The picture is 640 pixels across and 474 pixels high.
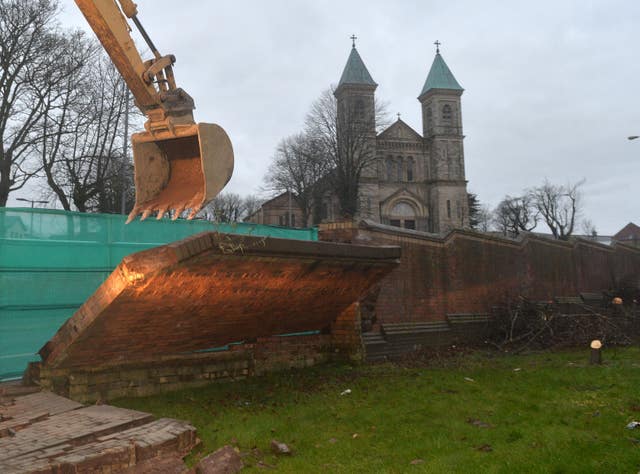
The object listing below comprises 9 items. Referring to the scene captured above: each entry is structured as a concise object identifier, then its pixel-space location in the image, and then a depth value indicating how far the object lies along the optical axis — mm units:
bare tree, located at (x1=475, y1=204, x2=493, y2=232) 71456
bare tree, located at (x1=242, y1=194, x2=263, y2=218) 76106
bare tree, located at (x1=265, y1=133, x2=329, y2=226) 46281
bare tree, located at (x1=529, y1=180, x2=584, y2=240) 68125
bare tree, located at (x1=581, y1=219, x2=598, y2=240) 81425
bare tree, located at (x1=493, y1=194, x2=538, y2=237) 71125
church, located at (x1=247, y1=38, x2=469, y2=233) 55812
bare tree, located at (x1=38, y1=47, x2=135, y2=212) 23359
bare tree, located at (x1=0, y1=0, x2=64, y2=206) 21484
